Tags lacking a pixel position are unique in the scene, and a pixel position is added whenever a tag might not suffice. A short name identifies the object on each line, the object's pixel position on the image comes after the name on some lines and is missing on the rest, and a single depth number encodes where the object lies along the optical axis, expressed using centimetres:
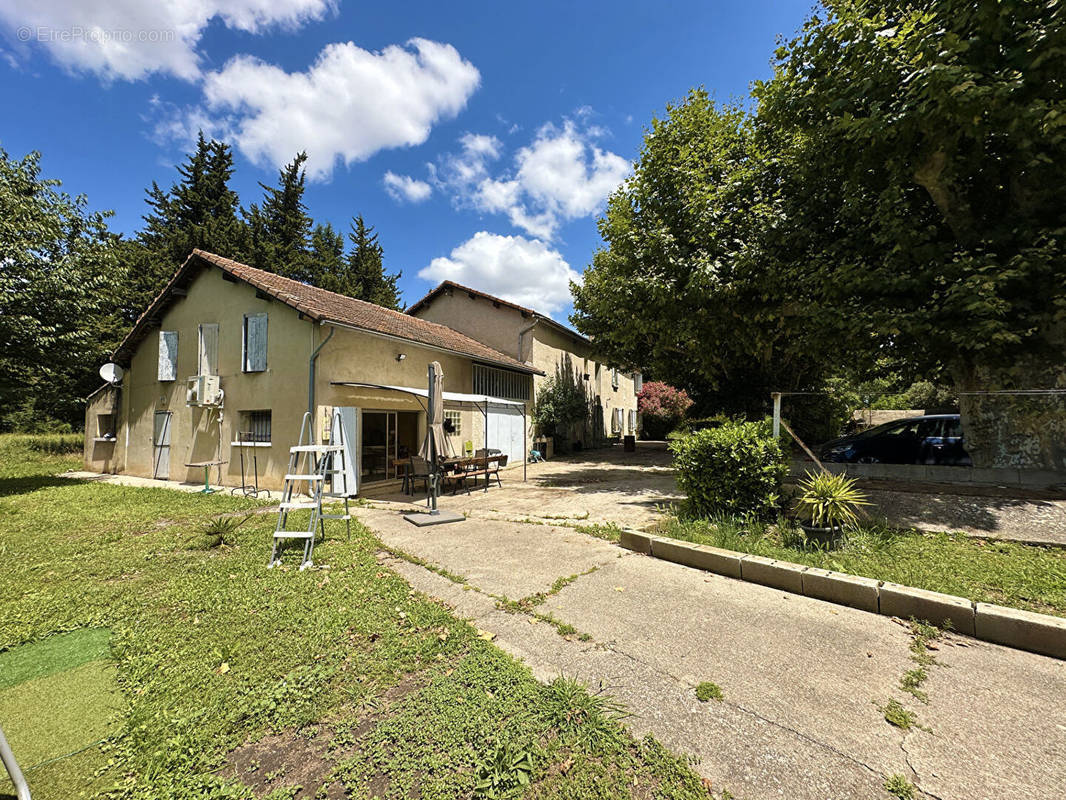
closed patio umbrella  823
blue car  841
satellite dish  1398
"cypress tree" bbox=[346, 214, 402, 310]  3362
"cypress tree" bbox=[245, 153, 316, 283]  2839
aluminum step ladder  534
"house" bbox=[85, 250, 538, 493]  1062
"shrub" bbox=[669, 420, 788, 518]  604
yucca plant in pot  521
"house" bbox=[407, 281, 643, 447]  1889
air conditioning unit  1173
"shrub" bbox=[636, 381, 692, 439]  2695
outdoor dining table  1058
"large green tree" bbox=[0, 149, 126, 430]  1057
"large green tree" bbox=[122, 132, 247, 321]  2356
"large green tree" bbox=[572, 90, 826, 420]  970
